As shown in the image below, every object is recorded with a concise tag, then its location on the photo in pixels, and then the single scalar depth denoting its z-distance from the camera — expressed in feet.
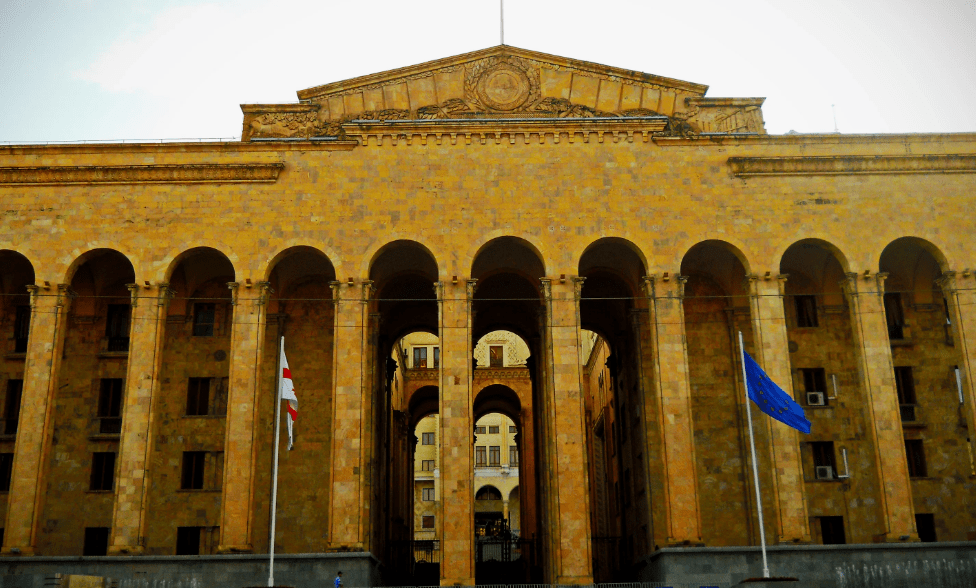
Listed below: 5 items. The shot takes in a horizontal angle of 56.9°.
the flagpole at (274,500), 82.52
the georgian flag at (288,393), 89.04
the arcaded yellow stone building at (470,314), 99.40
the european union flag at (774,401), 90.43
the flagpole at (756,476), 86.81
